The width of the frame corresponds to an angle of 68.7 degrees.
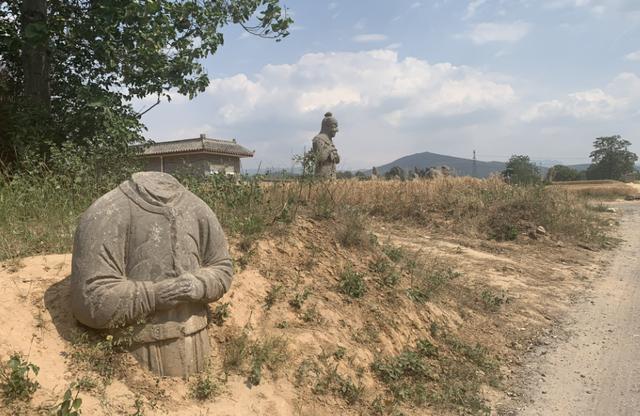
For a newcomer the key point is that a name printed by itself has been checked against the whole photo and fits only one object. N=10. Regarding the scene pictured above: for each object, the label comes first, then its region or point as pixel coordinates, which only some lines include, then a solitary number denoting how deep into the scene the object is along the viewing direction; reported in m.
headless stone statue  3.20
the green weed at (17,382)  2.77
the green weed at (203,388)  3.36
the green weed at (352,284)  5.21
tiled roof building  20.79
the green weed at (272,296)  4.61
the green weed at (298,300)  4.73
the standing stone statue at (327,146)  11.76
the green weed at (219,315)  4.14
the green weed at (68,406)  2.62
